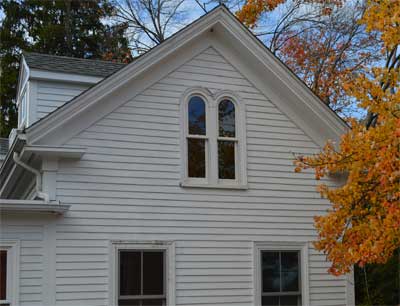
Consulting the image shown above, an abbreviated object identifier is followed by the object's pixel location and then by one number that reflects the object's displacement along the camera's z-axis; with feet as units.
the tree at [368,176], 32.45
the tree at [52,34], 100.01
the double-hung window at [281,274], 41.57
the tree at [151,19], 97.96
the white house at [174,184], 36.60
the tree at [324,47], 82.38
